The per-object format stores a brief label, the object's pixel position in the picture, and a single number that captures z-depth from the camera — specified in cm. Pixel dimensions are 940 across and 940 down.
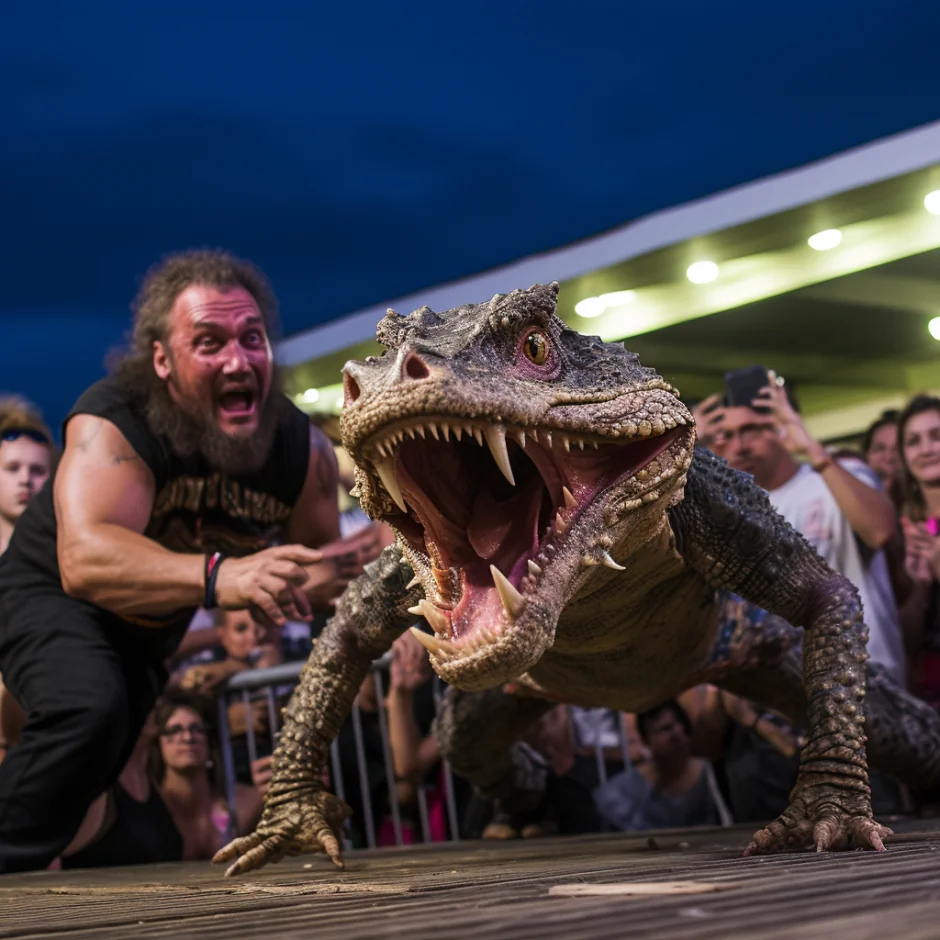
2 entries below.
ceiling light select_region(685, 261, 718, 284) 829
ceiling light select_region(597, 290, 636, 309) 877
